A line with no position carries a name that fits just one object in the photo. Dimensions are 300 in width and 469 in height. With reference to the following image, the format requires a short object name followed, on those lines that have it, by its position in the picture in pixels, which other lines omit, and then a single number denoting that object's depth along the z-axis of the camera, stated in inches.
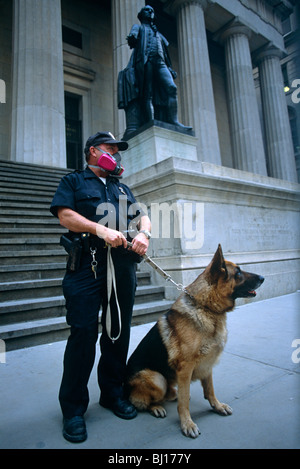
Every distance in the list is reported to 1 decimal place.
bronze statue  269.9
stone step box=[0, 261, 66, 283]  173.9
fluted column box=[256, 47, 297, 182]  720.3
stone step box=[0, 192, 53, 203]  240.1
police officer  74.6
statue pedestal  257.3
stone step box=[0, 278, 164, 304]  160.1
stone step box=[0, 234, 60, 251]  195.7
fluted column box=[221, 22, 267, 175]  638.5
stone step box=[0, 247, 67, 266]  184.4
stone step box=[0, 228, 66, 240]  205.8
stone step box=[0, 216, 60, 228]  215.2
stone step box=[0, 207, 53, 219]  224.4
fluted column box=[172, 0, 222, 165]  542.8
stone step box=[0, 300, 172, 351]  132.0
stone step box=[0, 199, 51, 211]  231.8
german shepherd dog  73.8
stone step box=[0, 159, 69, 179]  305.1
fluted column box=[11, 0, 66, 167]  371.6
